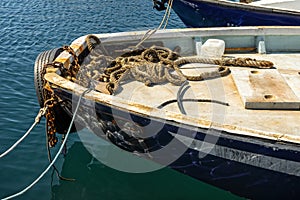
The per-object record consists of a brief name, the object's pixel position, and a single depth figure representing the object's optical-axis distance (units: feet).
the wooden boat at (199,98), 14.52
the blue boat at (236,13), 29.32
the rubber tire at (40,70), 18.45
